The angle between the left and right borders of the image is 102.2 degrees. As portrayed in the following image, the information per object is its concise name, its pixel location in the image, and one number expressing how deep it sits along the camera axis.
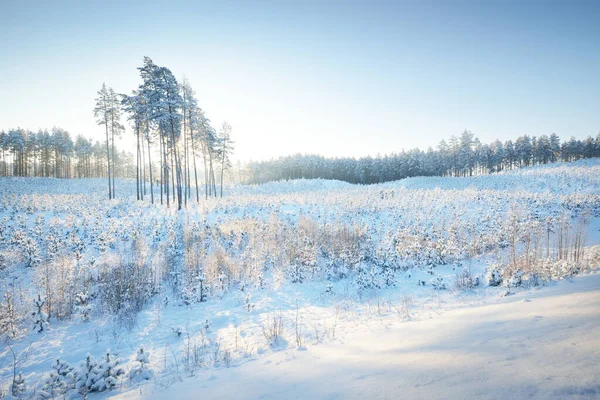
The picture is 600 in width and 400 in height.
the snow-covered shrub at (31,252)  9.48
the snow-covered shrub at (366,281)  9.06
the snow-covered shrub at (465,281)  8.22
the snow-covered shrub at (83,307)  6.72
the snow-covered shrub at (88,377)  3.91
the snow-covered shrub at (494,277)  7.88
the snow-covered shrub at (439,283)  8.61
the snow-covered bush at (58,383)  3.81
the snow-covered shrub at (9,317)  5.86
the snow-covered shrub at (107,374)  3.96
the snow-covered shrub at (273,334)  5.33
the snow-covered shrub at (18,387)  3.86
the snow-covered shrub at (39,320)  6.15
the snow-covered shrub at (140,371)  4.23
